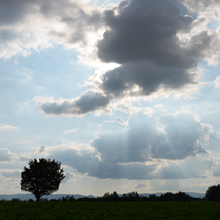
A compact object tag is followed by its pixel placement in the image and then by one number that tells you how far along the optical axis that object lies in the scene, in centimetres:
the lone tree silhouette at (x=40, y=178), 6197
